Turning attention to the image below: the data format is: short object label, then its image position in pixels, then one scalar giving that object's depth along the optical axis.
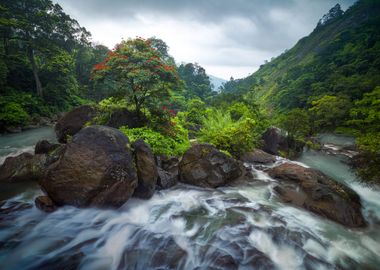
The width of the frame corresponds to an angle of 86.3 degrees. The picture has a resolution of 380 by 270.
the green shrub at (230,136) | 9.23
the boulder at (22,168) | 6.37
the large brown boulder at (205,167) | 6.94
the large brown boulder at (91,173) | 4.59
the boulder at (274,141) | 12.80
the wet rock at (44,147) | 7.61
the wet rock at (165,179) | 6.55
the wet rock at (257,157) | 10.04
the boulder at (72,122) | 11.07
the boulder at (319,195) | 5.47
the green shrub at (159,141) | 7.70
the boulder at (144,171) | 5.77
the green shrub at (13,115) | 16.72
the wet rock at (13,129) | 16.33
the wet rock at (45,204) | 4.76
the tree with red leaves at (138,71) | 7.49
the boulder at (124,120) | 9.10
